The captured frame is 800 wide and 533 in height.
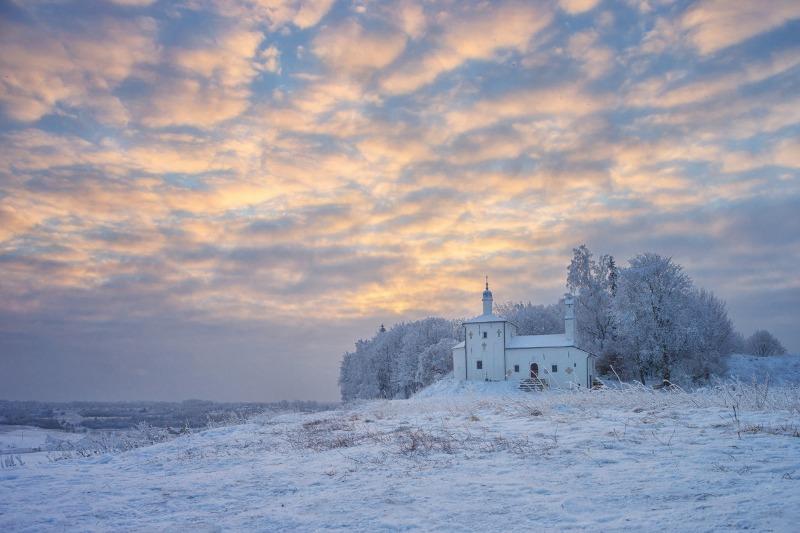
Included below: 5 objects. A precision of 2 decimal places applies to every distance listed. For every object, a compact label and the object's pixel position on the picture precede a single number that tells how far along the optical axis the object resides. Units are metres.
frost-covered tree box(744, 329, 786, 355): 89.00
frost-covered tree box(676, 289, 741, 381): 50.50
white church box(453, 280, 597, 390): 54.25
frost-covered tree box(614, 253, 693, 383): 50.25
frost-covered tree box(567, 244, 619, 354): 60.78
